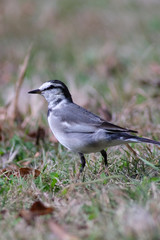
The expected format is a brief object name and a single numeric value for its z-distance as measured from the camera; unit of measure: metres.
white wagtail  7.66
